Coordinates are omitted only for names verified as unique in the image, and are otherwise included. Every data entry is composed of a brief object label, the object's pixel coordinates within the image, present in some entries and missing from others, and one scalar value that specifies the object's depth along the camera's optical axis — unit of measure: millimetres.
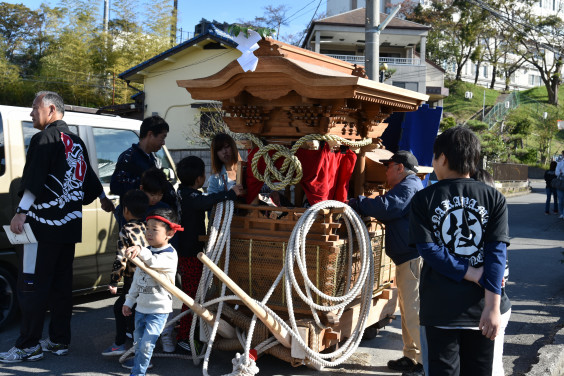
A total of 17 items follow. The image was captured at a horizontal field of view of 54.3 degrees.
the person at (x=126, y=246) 4016
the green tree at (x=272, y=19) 26812
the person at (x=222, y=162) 4977
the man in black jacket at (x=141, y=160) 4934
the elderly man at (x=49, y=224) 4359
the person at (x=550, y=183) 16547
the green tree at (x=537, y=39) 44625
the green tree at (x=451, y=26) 44906
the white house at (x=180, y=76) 19266
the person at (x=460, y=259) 2850
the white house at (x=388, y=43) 31845
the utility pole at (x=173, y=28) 23481
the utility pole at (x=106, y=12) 23666
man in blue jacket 4398
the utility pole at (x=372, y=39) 9039
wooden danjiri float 4105
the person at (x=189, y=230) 4793
